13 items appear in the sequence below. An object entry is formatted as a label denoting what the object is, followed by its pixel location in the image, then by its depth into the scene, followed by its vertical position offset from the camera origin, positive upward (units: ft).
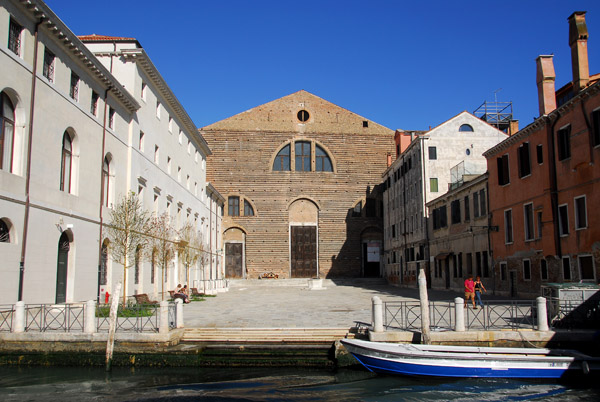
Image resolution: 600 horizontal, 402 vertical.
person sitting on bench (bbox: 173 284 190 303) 81.01 -2.75
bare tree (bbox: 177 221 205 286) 102.42 +6.05
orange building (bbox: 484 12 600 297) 63.31 +11.17
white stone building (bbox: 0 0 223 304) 51.52 +14.79
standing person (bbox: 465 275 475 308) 64.23 -1.86
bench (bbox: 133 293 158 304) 75.59 -3.10
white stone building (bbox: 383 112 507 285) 120.16 +25.18
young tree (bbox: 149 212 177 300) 84.58 +5.81
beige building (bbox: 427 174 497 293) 93.71 +7.43
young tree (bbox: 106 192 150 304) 69.26 +5.92
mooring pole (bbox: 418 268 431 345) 44.52 -3.56
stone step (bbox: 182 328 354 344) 47.70 -5.29
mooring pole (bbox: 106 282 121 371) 45.01 -4.39
